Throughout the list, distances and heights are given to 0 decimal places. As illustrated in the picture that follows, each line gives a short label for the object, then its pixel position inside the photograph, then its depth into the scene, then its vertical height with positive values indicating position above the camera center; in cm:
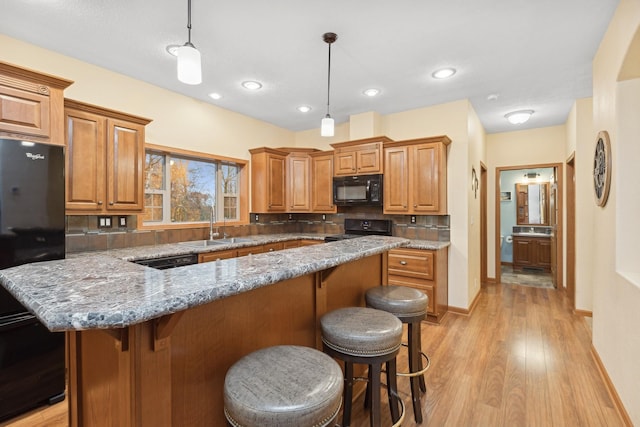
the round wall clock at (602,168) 225 +37
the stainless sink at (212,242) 344 -34
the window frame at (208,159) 343 +48
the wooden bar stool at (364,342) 143 -61
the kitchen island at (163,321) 84 -41
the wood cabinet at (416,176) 372 +49
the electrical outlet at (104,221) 294 -7
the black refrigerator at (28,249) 194 -23
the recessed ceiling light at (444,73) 303 +145
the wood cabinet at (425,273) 349 -70
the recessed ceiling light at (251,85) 336 +147
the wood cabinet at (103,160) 253 +49
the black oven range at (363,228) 431 -20
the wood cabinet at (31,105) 207 +79
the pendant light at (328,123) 246 +79
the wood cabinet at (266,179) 452 +54
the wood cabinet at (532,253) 640 -83
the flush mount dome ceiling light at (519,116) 416 +136
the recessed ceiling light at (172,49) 260 +145
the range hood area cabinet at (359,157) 411 +82
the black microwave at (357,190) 414 +34
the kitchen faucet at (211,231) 394 -22
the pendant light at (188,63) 166 +83
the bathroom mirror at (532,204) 673 +23
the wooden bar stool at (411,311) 191 -61
